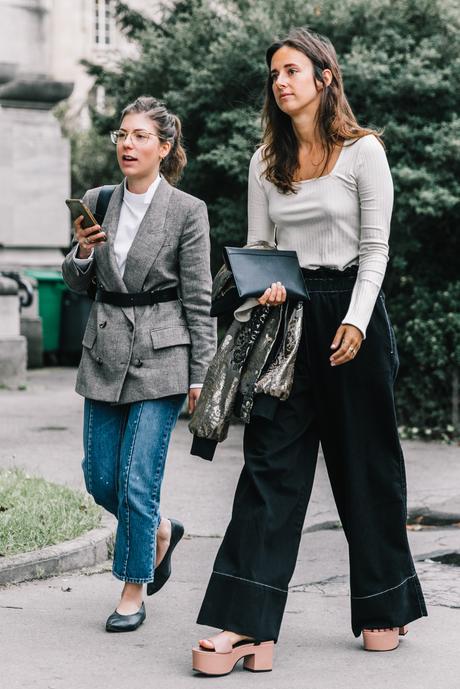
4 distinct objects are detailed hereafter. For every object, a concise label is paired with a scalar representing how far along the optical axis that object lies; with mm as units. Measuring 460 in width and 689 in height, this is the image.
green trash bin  22281
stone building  22336
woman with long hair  6103
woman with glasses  6769
